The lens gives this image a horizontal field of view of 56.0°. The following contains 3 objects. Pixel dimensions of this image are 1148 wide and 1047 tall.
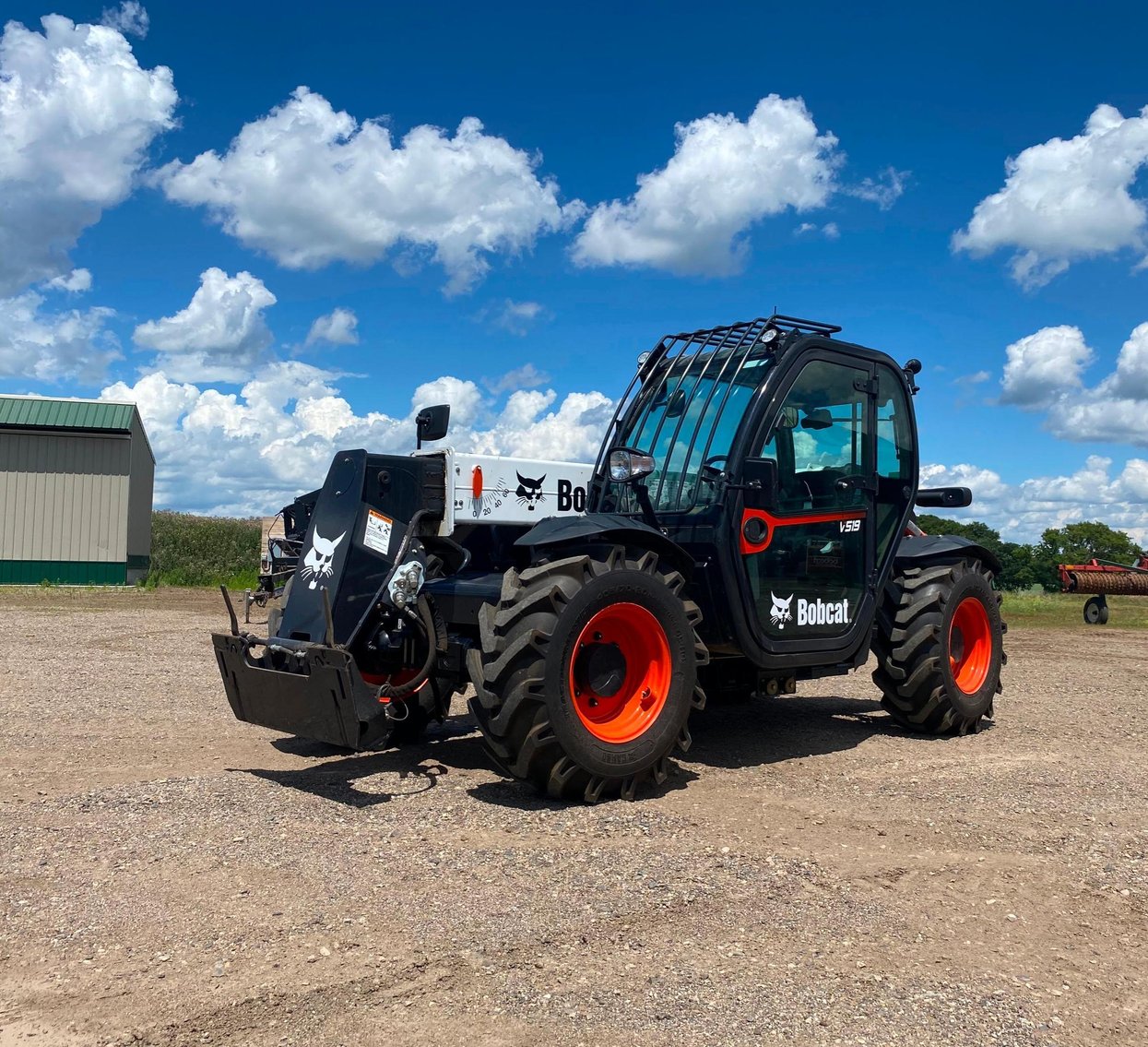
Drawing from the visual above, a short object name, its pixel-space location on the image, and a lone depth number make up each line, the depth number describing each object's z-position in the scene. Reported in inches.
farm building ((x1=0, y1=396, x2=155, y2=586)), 1053.2
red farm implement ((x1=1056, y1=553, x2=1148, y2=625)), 965.8
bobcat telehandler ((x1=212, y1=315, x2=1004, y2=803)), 215.3
